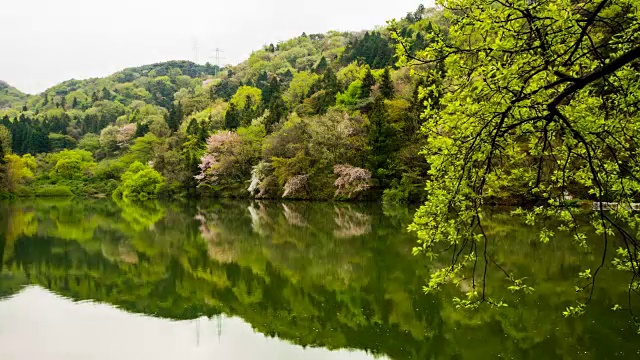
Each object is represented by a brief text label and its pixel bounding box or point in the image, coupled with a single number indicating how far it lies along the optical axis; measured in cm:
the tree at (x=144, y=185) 5166
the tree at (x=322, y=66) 6995
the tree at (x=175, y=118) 6481
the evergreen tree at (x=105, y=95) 11688
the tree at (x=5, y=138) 6745
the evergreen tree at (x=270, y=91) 5991
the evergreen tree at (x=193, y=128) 5602
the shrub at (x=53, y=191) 5853
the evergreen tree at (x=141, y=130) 7151
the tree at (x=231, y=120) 5544
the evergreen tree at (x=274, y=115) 4703
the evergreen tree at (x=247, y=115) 5391
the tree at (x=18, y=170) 4938
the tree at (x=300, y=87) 5772
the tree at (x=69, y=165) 6350
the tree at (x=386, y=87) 3794
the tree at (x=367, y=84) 4191
